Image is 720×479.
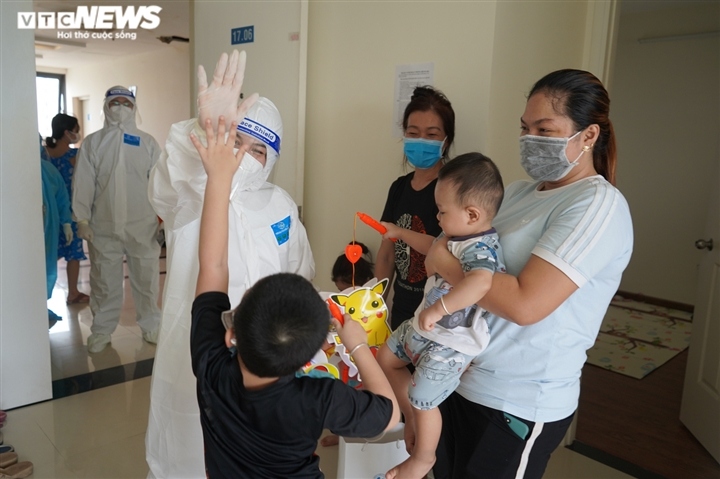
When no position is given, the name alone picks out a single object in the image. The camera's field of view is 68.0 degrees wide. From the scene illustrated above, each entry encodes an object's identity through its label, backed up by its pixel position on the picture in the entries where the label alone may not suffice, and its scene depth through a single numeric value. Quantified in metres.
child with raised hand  0.96
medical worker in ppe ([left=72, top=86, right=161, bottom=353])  3.73
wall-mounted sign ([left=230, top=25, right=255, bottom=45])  2.95
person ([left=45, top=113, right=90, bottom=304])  4.67
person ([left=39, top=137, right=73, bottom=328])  3.94
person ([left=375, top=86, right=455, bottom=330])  2.03
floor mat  3.92
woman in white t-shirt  1.10
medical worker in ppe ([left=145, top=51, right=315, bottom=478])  1.57
